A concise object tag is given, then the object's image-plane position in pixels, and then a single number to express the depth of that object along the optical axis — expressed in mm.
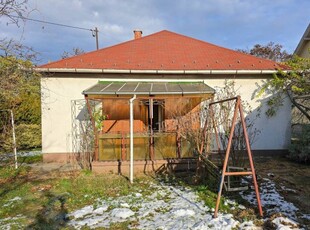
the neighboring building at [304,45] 16625
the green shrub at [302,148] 9584
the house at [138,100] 9531
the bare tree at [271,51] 32750
